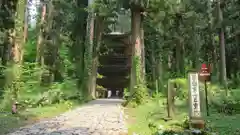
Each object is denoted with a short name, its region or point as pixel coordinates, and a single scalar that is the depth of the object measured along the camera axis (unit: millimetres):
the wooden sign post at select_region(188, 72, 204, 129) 7595
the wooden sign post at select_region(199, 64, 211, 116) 11422
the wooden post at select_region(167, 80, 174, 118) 10609
